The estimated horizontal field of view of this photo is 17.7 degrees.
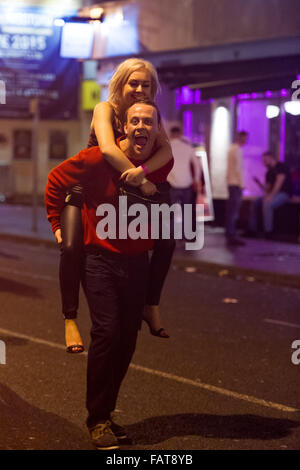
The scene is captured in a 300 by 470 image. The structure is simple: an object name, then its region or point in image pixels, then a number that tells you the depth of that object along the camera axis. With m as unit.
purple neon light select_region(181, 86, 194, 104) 22.34
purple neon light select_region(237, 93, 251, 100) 20.33
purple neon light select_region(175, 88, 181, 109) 22.58
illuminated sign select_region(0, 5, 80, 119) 32.38
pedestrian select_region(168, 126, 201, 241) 17.30
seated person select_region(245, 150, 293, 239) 18.61
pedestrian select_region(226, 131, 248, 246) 17.56
